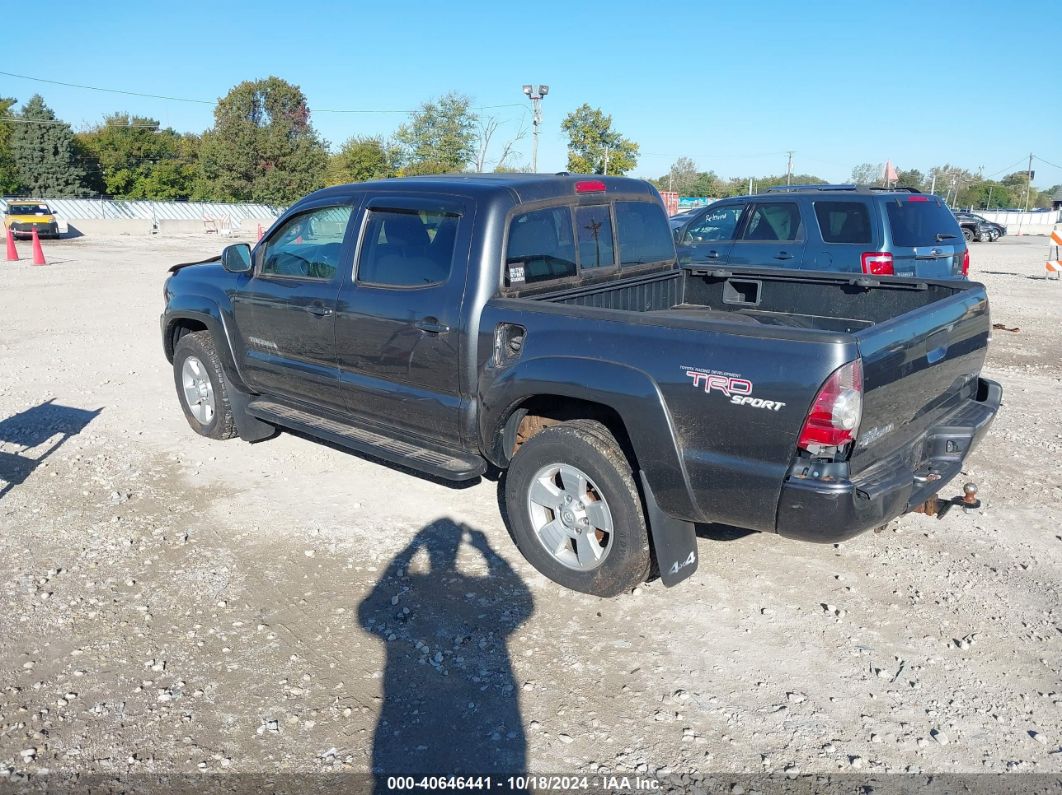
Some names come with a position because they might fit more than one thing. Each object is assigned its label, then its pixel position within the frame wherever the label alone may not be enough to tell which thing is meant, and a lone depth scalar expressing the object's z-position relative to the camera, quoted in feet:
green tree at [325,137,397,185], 161.92
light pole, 104.32
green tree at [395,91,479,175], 148.97
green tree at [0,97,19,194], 169.38
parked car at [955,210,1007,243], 123.03
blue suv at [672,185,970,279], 28.55
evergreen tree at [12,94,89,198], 171.32
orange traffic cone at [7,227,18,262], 73.41
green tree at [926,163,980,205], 271.28
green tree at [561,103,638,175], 142.61
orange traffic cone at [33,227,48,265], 69.82
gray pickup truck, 10.99
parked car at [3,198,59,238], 99.50
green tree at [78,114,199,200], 183.52
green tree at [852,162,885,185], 278.85
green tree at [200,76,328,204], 176.24
